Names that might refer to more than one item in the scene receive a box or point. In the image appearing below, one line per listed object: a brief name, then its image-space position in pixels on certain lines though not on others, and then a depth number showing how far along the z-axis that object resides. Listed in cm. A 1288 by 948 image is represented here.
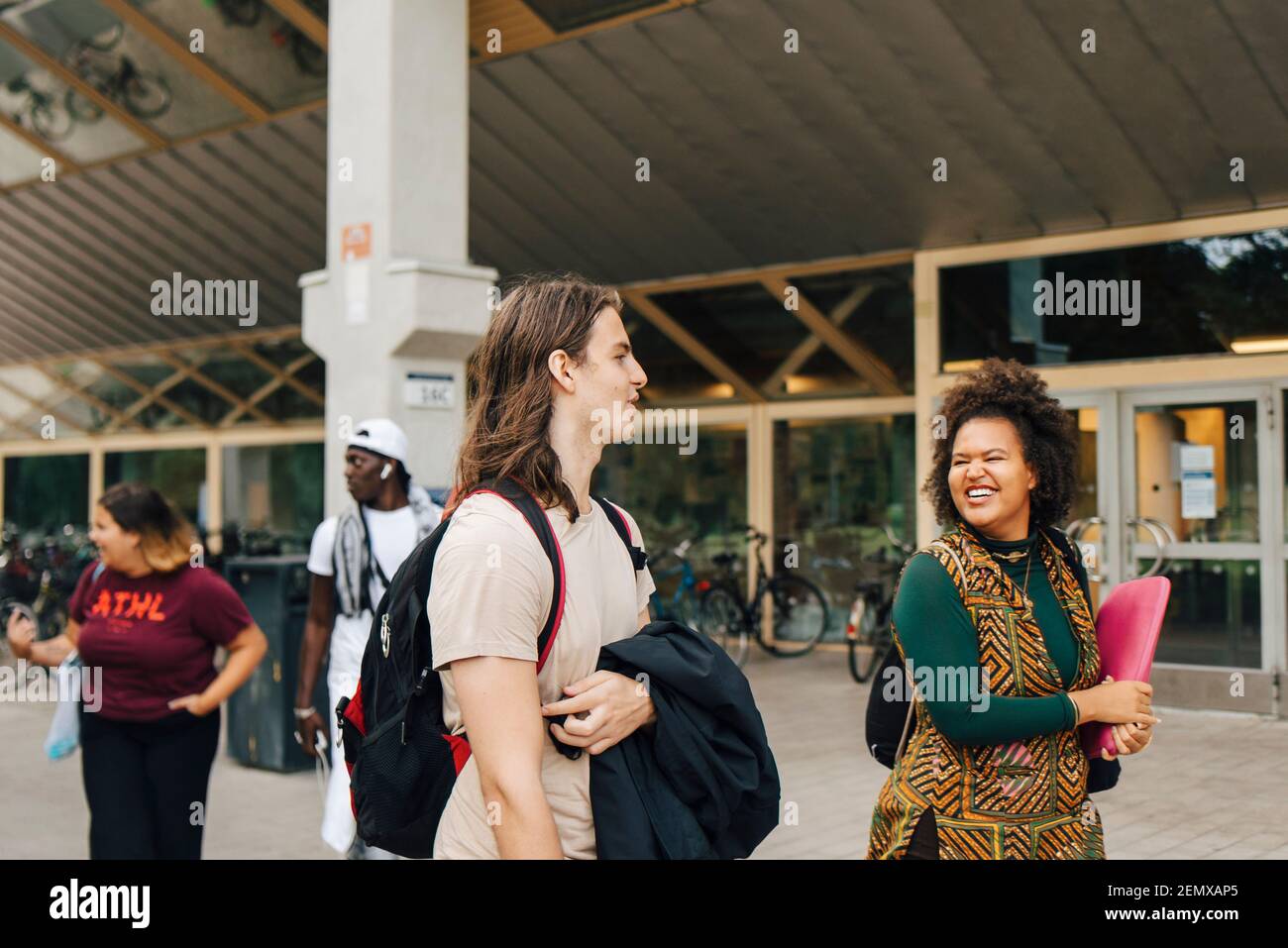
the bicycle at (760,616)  1206
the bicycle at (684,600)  1236
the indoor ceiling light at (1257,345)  867
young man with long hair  175
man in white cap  462
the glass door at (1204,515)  884
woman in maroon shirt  406
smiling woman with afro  247
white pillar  591
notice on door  905
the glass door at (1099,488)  939
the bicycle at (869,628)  1073
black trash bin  767
